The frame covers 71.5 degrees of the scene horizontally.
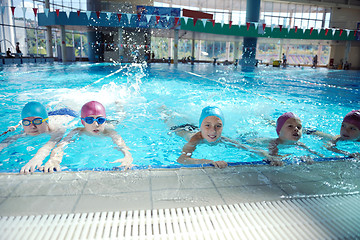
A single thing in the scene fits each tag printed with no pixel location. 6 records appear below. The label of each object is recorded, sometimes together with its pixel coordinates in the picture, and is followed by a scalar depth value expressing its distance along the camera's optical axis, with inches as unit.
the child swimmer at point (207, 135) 120.7
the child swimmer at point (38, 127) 126.5
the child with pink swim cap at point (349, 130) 137.9
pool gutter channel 58.7
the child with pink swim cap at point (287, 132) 133.5
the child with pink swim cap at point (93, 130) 111.4
